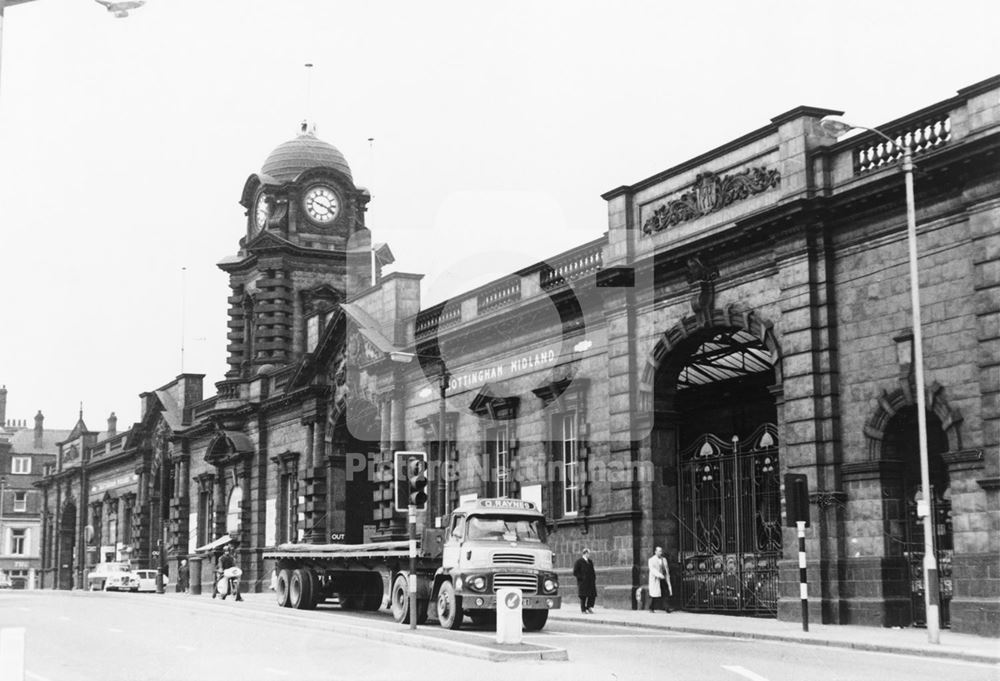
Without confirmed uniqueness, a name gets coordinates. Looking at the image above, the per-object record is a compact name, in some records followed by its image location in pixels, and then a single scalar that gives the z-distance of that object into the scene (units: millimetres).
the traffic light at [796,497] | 24234
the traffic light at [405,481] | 23219
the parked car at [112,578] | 64250
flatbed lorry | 24141
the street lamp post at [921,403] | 20750
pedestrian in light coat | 29594
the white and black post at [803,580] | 23406
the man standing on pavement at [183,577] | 62250
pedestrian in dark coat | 30266
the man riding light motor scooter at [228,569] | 42406
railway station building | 23719
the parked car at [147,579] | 64125
